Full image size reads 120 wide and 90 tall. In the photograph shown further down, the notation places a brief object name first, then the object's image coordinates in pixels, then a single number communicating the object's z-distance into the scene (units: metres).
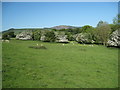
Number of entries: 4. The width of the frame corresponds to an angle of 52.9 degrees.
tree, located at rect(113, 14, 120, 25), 46.03
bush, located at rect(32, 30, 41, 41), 74.31
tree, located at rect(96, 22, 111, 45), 56.03
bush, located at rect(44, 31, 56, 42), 64.88
